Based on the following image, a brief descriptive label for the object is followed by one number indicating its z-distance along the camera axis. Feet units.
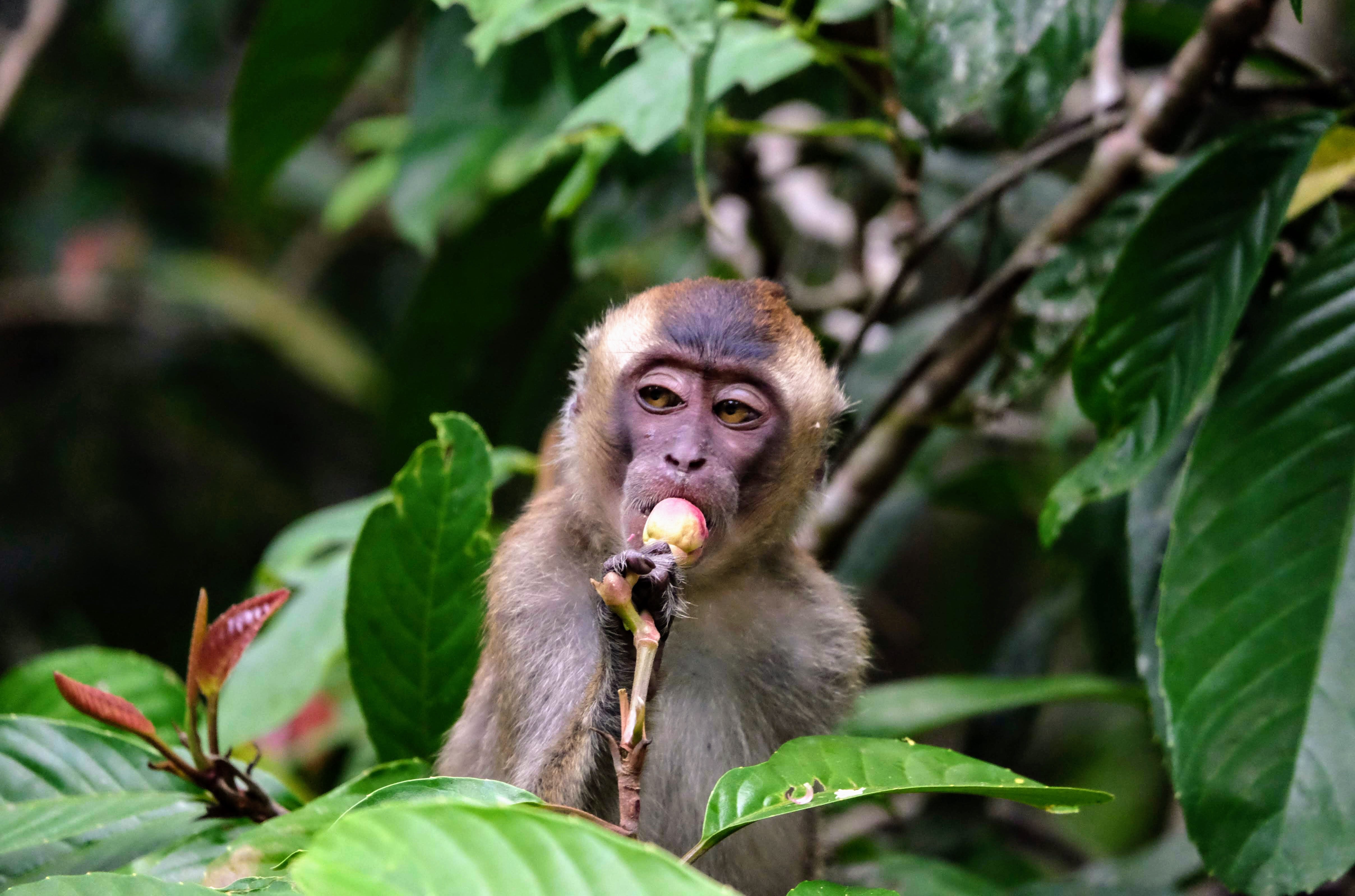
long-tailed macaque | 12.24
